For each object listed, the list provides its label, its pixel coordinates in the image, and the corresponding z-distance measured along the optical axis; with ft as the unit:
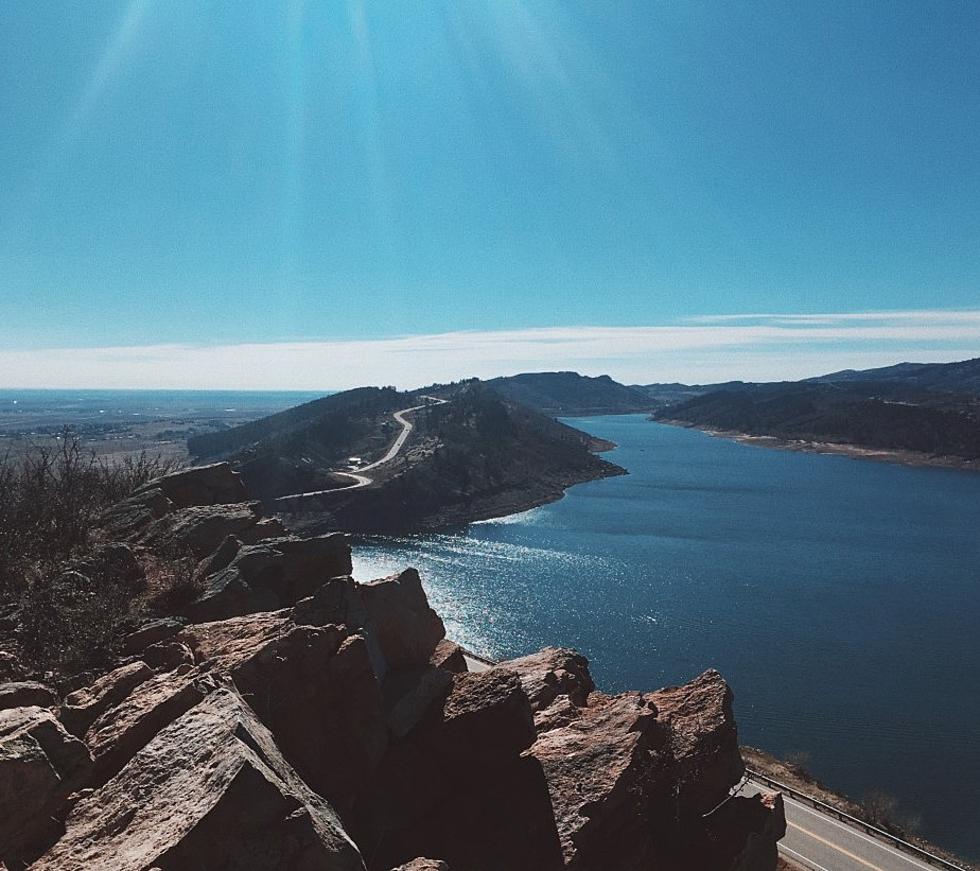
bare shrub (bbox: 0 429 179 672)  53.67
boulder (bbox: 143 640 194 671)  48.24
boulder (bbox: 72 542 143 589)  69.00
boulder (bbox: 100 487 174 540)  87.35
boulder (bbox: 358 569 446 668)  69.21
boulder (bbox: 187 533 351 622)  66.23
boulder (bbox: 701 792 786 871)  57.00
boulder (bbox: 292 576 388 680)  60.80
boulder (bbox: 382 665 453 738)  55.88
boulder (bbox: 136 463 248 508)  103.65
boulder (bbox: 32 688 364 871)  27.94
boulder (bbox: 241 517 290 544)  87.86
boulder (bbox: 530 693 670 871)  49.01
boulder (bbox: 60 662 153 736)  40.55
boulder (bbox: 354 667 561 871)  47.16
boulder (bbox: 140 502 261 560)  81.92
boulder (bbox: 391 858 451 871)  32.14
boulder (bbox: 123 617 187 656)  54.13
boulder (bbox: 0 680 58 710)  39.04
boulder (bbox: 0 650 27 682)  47.70
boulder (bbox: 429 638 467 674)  70.45
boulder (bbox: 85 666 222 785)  36.68
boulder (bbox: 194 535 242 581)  74.74
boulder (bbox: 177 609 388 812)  47.14
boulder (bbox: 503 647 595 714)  70.79
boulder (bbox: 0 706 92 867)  29.43
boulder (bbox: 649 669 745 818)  58.49
